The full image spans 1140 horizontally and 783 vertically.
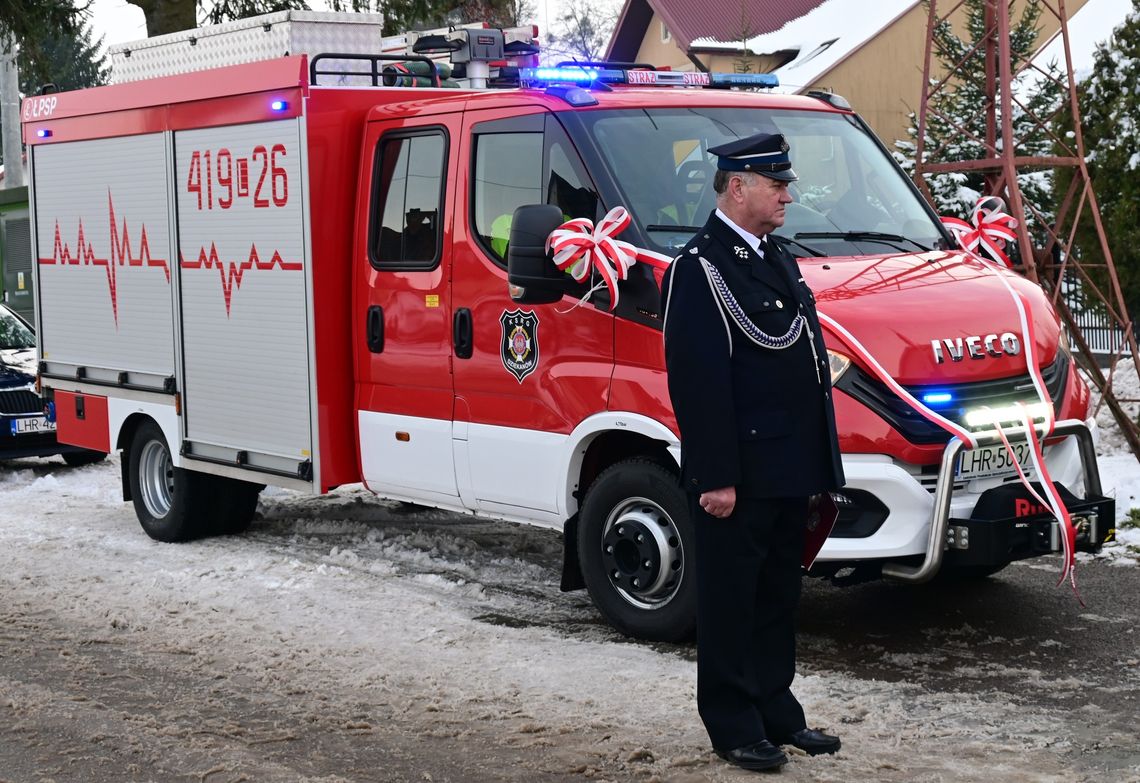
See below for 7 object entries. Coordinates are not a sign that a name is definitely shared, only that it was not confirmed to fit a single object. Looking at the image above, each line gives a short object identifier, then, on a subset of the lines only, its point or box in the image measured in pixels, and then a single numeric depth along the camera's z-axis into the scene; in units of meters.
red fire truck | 6.12
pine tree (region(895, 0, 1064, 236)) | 19.33
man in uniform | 4.93
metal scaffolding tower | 10.52
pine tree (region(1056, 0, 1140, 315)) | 14.41
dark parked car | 12.75
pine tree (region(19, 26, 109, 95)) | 57.72
